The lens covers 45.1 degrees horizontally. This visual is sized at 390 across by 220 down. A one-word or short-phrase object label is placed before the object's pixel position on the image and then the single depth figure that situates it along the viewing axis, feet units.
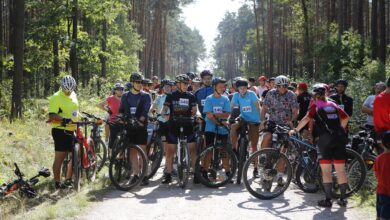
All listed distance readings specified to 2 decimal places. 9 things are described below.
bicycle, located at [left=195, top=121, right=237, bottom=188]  31.12
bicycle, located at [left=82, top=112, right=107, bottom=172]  37.11
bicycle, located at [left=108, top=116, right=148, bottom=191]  30.19
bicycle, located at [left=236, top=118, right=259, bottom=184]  31.60
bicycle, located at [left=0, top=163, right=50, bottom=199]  25.68
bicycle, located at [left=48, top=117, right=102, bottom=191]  29.09
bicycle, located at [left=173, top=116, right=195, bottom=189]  31.09
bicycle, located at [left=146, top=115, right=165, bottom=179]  36.45
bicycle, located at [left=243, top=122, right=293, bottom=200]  27.81
